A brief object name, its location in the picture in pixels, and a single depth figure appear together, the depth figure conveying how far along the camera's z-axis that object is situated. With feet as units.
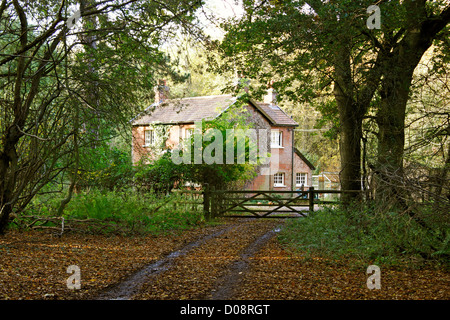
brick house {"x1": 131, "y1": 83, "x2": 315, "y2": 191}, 103.04
